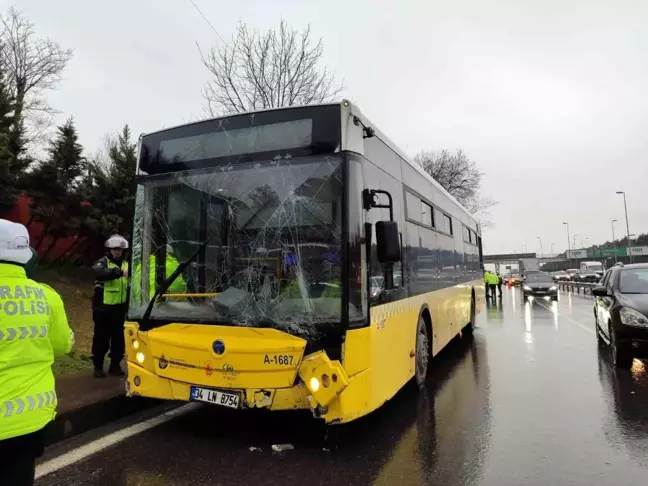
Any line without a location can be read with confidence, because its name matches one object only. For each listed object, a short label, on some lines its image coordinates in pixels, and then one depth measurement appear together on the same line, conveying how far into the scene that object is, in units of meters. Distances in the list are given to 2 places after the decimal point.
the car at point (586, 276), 48.58
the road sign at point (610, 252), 85.88
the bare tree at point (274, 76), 18.27
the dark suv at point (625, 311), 7.45
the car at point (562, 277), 59.72
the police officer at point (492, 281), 27.44
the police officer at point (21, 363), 2.30
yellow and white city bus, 4.32
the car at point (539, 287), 29.36
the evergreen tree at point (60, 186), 15.76
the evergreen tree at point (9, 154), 12.93
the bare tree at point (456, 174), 52.72
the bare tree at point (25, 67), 33.43
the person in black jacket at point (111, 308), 6.70
